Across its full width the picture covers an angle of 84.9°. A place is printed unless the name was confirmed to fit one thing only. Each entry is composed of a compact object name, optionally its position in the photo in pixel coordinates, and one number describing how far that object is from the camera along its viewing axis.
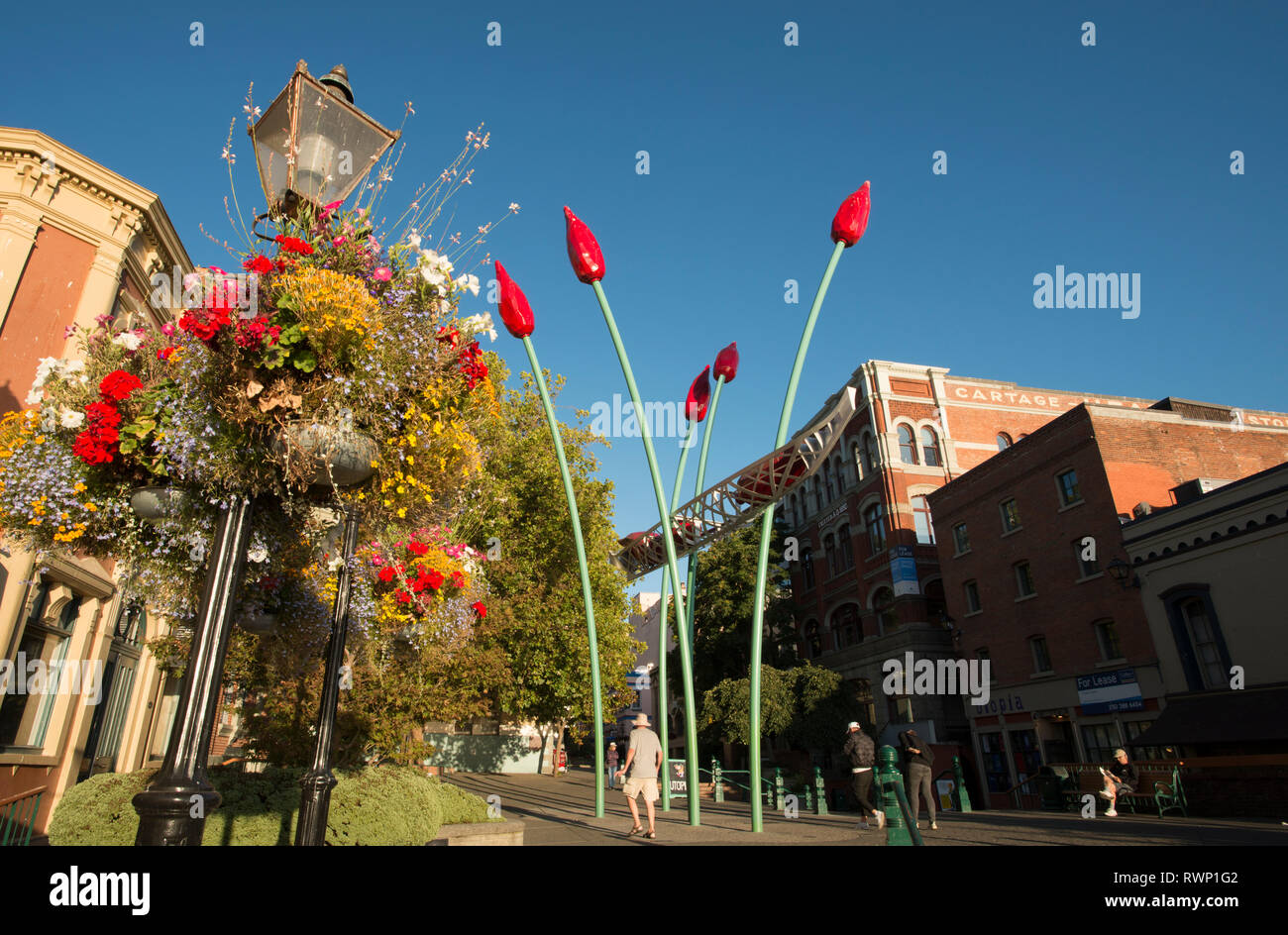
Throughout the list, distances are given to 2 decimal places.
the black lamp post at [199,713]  3.18
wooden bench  15.96
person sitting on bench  16.08
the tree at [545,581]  22.34
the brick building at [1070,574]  20.55
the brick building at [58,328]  12.11
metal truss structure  11.27
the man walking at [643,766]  9.12
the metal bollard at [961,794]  19.06
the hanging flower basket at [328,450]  3.82
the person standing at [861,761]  10.82
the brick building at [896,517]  29.17
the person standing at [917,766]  10.96
